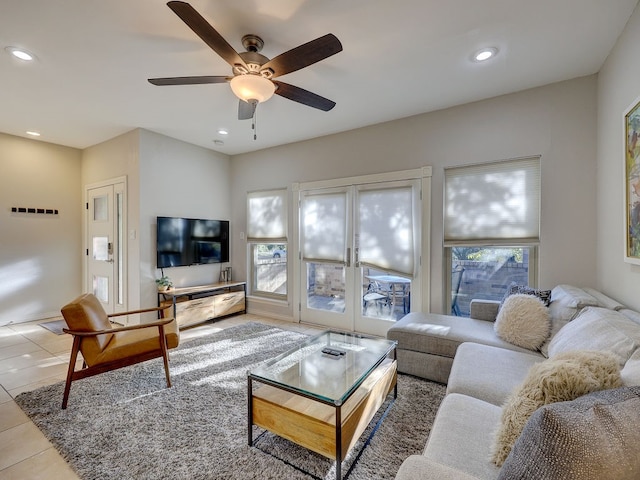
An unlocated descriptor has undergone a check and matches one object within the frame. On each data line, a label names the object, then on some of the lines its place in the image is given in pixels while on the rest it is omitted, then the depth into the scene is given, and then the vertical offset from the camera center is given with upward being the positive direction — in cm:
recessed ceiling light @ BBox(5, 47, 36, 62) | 230 +148
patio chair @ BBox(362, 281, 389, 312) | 383 -73
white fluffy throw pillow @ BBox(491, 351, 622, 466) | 100 -51
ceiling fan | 169 +115
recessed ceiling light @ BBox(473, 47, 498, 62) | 233 +149
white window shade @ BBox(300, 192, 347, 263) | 407 +19
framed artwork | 192 +37
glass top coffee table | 156 -95
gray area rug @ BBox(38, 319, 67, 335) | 397 -121
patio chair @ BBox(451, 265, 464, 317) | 340 -55
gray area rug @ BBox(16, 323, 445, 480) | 165 -126
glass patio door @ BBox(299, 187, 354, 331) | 404 -25
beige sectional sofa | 69 -65
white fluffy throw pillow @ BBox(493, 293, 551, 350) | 222 -64
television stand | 406 -90
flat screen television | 413 -2
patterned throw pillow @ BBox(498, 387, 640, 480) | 66 -48
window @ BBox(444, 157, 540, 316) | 298 +11
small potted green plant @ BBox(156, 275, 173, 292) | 405 -59
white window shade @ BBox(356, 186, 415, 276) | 359 +13
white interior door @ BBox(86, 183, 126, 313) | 426 -7
